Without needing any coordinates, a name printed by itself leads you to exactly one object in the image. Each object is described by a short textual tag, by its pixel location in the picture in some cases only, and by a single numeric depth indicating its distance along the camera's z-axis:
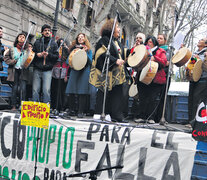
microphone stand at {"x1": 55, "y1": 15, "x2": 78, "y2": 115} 5.88
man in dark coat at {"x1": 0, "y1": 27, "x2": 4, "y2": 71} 6.00
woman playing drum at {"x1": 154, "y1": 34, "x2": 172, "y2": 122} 5.50
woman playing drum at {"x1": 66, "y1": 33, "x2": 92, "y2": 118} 5.64
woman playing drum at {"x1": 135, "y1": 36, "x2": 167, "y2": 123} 5.29
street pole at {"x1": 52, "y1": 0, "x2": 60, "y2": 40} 9.20
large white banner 3.75
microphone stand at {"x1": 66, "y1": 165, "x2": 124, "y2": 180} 3.29
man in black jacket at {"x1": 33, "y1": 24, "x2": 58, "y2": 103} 5.67
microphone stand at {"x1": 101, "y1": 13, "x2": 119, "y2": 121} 4.68
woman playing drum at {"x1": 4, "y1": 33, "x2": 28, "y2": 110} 5.92
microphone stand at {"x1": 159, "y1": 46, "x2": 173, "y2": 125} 4.77
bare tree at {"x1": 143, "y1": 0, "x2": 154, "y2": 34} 13.01
